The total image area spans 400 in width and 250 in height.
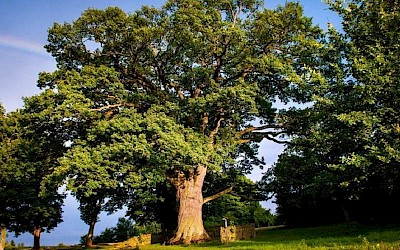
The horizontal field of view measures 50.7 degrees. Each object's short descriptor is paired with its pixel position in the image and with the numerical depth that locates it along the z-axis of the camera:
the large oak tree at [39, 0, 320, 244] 27.11
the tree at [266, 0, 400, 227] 16.05
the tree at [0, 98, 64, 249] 39.12
